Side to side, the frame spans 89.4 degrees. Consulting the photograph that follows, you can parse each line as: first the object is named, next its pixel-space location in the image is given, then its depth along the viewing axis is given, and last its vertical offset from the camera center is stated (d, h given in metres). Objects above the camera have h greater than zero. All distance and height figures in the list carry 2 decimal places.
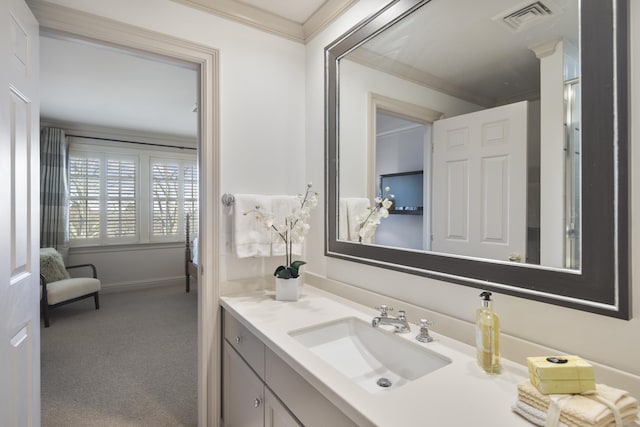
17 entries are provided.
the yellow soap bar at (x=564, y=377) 0.68 -0.35
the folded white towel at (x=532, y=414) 0.66 -0.44
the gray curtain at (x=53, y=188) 4.22 +0.34
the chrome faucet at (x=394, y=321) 1.22 -0.41
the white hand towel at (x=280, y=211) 1.84 +0.01
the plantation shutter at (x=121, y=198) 4.80 +0.23
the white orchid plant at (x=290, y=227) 1.67 -0.07
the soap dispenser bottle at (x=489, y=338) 0.92 -0.36
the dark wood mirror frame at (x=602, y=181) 0.80 +0.08
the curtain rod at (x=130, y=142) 4.54 +1.09
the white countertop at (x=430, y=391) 0.73 -0.46
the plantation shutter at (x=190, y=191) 5.37 +0.38
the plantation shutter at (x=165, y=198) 5.14 +0.25
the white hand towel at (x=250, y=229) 1.73 -0.09
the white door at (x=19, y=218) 1.11 -0.02
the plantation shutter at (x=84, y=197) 4.53 +0.23
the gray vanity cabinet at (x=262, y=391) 0.95 -0.64
